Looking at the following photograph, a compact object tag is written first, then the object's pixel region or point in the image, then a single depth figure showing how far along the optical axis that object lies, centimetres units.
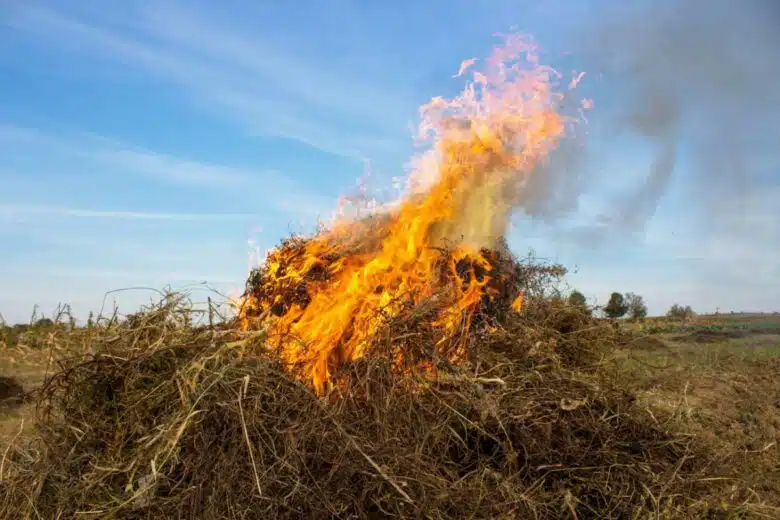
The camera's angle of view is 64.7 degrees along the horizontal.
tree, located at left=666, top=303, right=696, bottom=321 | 3591
